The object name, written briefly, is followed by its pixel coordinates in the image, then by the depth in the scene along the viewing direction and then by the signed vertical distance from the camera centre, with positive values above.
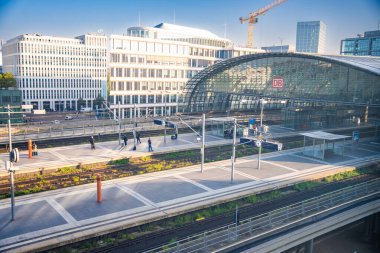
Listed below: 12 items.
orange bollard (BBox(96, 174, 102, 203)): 23.53 -7.17
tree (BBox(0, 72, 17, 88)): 87.38 +0.83
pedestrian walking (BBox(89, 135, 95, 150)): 39.78 -6.67
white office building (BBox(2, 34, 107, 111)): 100.75 +5.18
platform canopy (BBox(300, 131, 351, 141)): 39.53 -5.46
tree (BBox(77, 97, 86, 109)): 109.76 -5.79
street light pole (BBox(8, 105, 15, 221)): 20.06 -6.70
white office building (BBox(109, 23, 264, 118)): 77.19 +5.24
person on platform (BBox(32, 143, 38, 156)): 36.19 -7.04
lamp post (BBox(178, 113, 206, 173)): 31.95 -6.55
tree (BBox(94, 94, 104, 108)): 103.75 -4.77
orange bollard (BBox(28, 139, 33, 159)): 35.03 -6.80
